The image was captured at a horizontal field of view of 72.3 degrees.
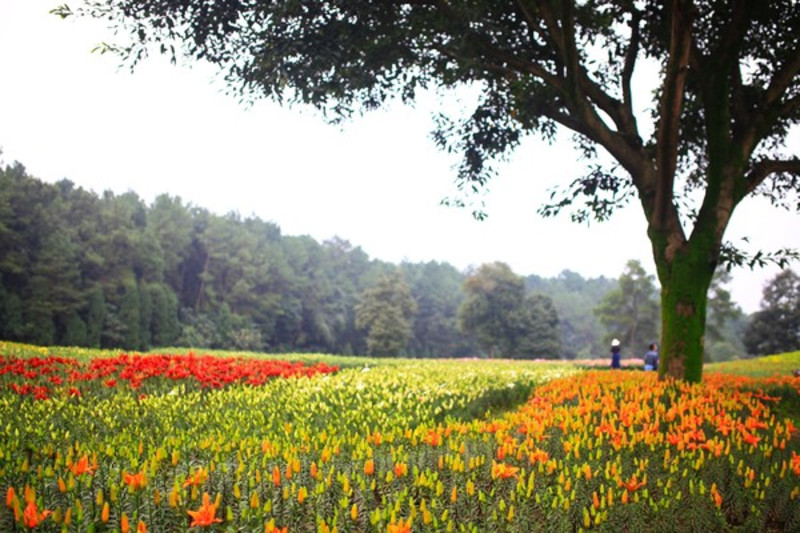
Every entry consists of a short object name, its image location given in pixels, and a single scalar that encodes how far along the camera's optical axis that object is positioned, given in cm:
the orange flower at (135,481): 354
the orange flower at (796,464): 505
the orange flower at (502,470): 435
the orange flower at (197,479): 377
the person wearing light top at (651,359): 1994
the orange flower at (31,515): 294
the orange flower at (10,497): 318
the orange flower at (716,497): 432
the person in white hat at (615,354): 2309
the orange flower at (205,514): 317
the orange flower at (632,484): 445
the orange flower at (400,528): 300
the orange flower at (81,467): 373
